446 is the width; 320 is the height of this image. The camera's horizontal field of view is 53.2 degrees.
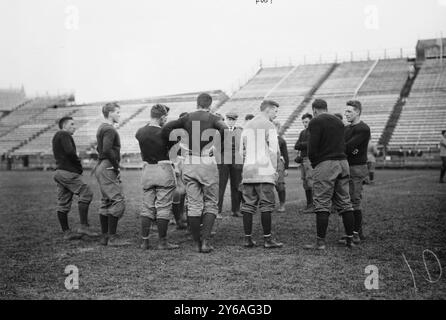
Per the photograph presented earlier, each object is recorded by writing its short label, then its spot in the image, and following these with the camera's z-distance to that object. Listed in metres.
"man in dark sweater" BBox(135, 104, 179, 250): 6.08
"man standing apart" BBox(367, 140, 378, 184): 15.21
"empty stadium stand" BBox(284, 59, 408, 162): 30.56
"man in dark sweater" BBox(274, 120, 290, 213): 9.37
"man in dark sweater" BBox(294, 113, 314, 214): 9.29
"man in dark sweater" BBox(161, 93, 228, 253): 6.00
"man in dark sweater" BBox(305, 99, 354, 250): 5.86
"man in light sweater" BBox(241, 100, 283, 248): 6.02
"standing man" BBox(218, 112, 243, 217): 8.90
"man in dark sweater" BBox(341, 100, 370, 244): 6.37
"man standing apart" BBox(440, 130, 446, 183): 15.37
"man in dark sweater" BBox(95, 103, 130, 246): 6.52
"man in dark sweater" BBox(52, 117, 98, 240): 6.98
